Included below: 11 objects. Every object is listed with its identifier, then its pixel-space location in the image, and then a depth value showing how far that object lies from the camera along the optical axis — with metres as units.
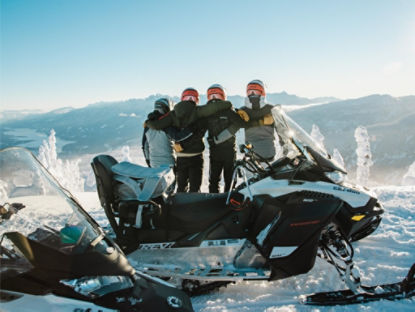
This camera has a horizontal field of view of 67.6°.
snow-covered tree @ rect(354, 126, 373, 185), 39.12
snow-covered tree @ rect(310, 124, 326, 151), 36.95
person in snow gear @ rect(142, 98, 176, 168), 4.74
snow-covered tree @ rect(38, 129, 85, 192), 52.35
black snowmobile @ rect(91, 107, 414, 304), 2.94
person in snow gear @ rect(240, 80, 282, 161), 4.62
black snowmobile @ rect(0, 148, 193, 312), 1.57
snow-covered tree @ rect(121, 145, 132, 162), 53.56
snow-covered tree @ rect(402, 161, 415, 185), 29.26
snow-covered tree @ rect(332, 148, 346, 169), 38.55
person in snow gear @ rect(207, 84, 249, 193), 4.56
